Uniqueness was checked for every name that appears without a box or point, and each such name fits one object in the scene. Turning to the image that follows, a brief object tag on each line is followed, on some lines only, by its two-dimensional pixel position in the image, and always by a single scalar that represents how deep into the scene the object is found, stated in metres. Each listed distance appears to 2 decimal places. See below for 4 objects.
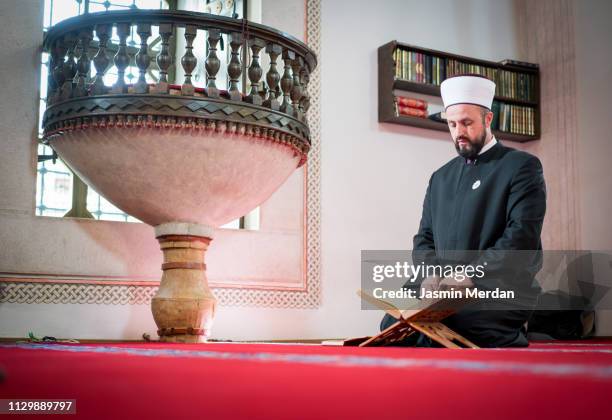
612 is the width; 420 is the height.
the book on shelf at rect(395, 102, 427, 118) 5.23
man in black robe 2.77
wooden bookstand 2.52
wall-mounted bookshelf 5.23
